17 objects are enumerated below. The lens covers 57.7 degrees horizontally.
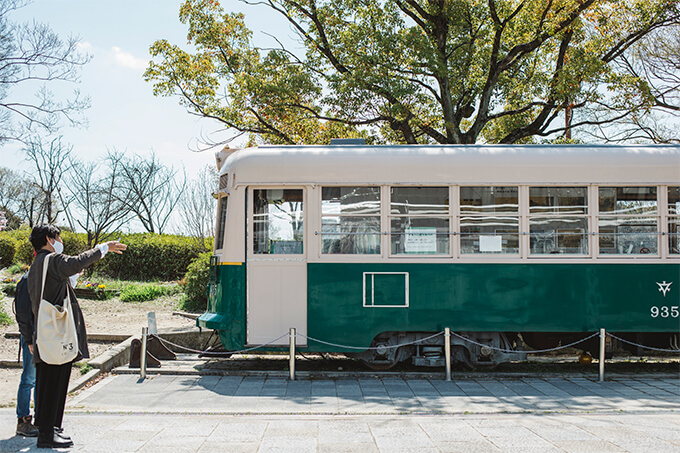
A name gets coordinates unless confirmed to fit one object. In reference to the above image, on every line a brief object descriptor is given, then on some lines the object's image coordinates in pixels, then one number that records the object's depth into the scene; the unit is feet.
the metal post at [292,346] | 27.27
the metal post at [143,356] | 27.66
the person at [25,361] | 18.10
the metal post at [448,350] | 27.73
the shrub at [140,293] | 54.49
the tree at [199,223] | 64.18
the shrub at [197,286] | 48.93
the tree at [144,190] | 97.44
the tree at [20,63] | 48.29
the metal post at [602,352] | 27.99
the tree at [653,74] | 53.01
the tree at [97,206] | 67.97
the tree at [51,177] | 70.33
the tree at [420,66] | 49.55
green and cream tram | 28.66
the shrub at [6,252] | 80.18
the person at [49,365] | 17.24
